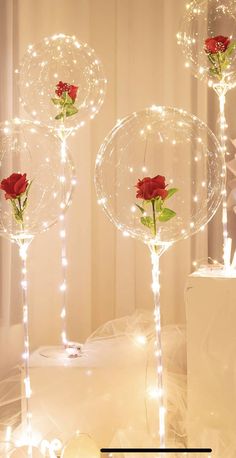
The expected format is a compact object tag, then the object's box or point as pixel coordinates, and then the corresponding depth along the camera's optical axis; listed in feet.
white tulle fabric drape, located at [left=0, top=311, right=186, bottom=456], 12.08
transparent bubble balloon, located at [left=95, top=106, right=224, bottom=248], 10.84
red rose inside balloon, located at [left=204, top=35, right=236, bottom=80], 12.01
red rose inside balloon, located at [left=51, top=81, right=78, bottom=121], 12.80
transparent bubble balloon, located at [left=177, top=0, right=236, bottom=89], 12.17
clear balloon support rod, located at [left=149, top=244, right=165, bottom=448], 11.00
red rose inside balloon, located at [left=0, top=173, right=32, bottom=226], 11.09
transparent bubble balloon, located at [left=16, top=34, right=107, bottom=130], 13.04
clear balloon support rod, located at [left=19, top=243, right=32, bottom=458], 11.45
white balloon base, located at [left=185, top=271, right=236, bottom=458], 11.25
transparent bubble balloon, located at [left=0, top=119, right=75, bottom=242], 11.39
